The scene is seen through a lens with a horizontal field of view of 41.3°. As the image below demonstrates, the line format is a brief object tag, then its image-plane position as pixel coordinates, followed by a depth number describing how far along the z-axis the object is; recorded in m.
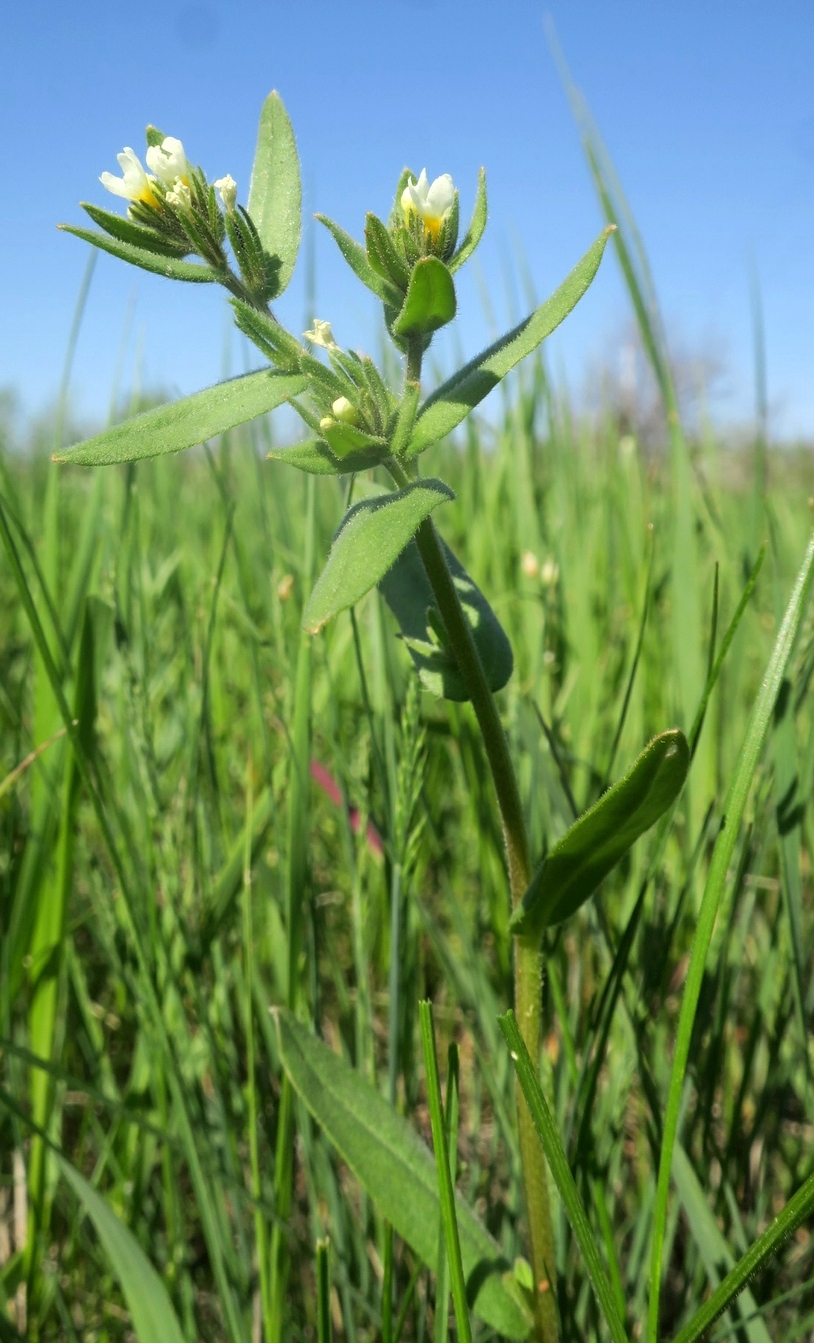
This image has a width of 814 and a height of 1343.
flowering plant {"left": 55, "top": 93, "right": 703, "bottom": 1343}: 0.12
